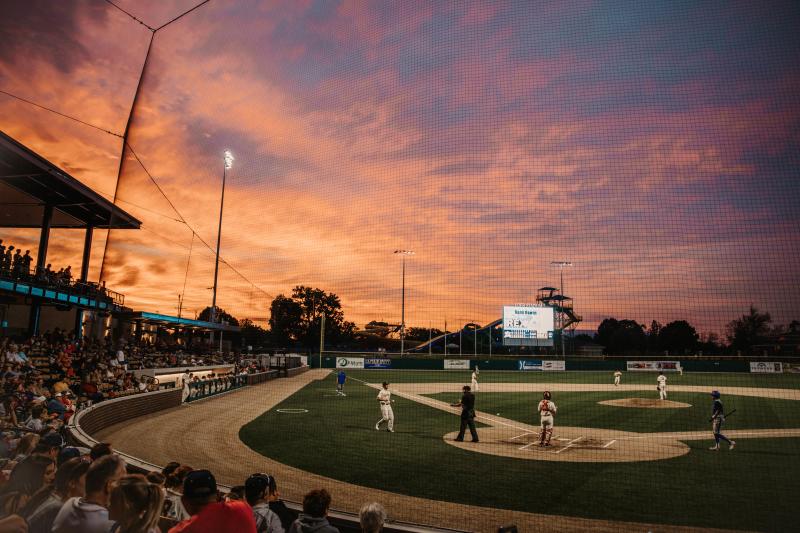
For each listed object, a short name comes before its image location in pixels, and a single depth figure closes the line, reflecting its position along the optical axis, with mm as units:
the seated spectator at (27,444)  5940
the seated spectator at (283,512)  5188
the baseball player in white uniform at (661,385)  25359
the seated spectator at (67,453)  4586
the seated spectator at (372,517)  3543
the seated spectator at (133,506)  2740
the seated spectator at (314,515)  3662
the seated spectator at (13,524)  2537
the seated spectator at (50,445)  4793
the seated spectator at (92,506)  2887
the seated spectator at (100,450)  5414
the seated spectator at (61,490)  3363
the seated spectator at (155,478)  4363
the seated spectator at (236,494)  4266
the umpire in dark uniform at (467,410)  14641
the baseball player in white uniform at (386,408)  16219
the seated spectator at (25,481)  3672
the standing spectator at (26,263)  22609
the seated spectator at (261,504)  3900
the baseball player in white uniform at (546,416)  13894
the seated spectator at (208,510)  2928
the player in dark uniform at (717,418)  13375
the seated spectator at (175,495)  4977
